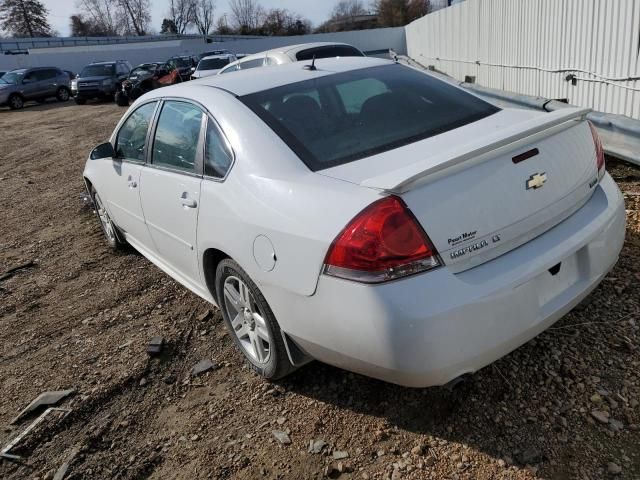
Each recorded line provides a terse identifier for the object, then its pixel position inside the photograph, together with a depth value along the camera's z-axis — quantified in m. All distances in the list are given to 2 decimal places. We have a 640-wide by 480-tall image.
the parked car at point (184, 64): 25.83
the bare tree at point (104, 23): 95.69
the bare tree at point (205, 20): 101.50
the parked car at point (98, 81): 24.28
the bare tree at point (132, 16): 98.00
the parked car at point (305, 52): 10.76
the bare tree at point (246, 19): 90.46
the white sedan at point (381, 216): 2.18
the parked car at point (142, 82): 22.29
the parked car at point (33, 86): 25.09
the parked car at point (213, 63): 20.83
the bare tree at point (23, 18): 77.88
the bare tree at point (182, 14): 98.75
